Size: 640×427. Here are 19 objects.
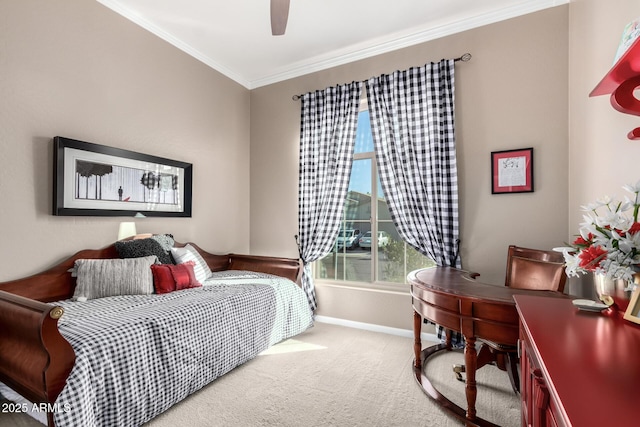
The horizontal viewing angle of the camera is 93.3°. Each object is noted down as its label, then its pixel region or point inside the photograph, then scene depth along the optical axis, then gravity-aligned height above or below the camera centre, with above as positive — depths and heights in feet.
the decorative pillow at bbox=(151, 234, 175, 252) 8.97 -0.88
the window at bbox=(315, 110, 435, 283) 10.62 -0.90
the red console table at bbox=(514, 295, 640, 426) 1.85 -1.19
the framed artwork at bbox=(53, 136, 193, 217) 7.30 +0.82
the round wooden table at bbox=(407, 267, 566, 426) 5.01 -1.78
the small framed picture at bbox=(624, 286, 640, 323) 3.19 -1.01
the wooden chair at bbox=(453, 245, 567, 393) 6.40 -1.49
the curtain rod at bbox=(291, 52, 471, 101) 9.01 +4.65
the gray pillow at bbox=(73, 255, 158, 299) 7.20 -1.63
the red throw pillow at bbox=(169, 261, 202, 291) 8.17 -1.78
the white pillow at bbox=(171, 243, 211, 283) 9.00 -1.46
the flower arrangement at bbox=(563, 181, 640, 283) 3.30 -0.35
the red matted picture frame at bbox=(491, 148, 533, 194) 8.34 +1.19
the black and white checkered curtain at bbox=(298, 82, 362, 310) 10.77 +1.72
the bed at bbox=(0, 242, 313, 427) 4.54 -2.49
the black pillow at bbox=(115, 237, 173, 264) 8.22 -1.06
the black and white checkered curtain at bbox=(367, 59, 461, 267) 9.02 +1.85
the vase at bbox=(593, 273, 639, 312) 3.52 -0.94
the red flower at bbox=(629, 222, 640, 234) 3.30 -0.16
